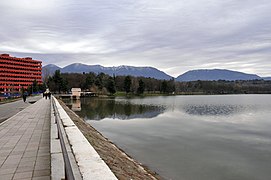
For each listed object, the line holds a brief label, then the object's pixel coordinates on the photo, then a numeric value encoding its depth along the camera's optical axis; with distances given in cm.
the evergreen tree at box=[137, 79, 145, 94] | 10461
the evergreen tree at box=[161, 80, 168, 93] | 11838
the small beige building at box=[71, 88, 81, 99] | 7794
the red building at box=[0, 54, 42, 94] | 10879
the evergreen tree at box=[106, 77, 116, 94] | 9712
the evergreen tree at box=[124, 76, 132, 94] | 10234
